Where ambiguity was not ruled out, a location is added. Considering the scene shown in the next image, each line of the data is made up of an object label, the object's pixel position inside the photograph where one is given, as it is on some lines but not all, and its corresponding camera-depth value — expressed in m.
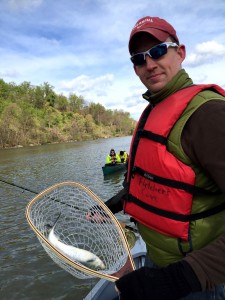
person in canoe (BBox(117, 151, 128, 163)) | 15.28
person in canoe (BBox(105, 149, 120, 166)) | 14.94
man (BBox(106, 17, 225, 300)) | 1.05
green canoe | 14.54
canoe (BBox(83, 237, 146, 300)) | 2.80
